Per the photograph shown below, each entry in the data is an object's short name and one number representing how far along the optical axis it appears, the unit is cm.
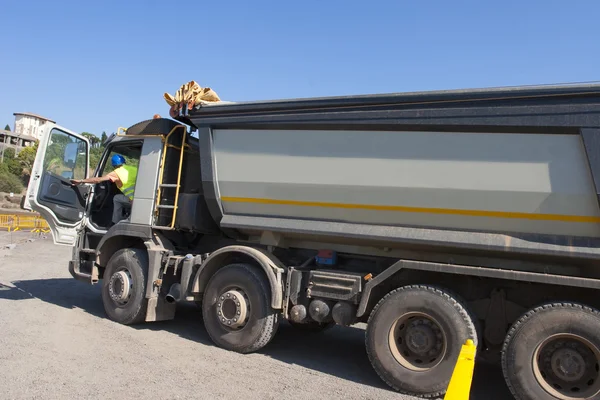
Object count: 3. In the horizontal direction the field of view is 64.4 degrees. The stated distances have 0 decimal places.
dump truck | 390
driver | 691
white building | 10244
